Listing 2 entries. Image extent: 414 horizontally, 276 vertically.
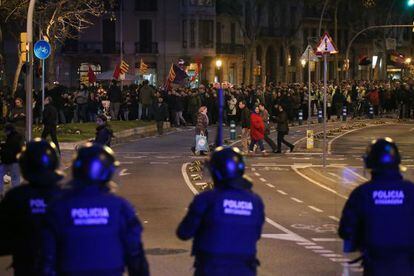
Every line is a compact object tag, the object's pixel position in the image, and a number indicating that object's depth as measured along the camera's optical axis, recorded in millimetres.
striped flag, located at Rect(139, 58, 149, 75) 54509
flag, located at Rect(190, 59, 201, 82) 66275
